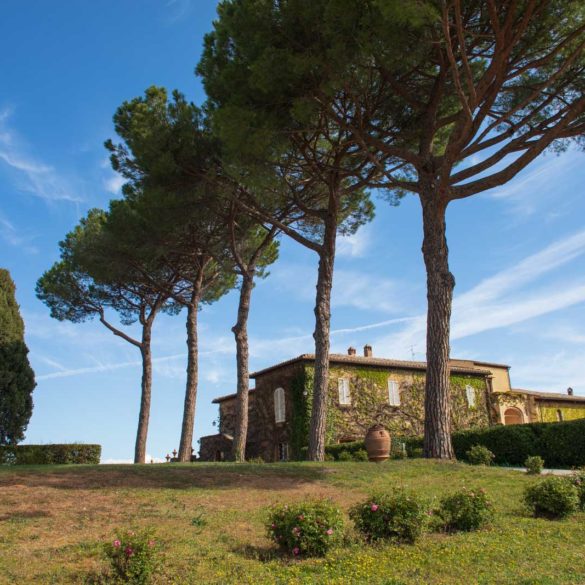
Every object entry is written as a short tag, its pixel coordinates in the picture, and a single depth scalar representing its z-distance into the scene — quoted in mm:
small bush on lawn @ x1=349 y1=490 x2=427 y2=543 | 7039
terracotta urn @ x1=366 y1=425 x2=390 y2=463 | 14570
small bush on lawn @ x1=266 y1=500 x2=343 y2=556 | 6586
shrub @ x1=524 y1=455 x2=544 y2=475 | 12898
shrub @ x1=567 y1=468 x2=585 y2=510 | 9195
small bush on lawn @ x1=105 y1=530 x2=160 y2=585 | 5797
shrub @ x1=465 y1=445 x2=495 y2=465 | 14730
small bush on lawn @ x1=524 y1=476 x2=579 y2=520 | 8578
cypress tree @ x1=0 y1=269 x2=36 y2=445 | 20828
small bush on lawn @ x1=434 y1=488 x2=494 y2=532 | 7715
